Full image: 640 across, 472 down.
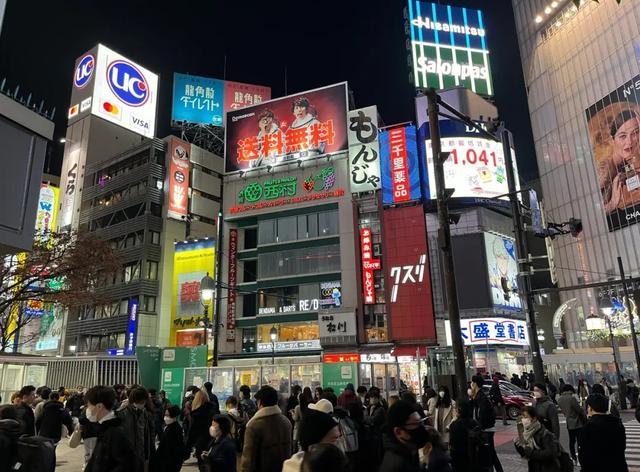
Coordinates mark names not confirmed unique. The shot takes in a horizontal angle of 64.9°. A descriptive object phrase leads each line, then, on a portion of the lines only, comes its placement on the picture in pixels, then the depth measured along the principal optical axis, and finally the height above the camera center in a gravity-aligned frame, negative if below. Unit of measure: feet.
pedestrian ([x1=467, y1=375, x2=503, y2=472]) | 30.58 -2.99
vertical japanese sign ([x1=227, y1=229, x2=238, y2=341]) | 139.44 +24.13
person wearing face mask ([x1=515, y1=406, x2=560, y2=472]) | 19.89 -3.31
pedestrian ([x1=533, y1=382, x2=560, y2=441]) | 27.43 -2.71
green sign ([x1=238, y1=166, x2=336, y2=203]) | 143.64 +51.86
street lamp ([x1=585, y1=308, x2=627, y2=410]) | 83.20 -5.04
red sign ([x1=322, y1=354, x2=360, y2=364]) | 120.67 +2.36
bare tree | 48.98 +11.38
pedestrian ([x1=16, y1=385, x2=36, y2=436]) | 25.47 -1.54
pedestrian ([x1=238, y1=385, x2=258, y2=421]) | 36.27 -2.37
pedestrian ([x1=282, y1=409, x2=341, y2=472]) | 11.11 -1.38
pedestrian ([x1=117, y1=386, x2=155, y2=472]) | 18.30 -1.77
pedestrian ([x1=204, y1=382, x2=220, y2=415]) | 39.15 -1.67
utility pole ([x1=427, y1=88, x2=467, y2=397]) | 33.14 +8.48
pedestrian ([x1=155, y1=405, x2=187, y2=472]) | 20.49 -3.11
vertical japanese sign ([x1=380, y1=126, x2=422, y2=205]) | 130.93 +50.40
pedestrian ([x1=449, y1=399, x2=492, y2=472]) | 21.98 -3.50
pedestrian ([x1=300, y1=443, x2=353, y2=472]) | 9.80 -1.75
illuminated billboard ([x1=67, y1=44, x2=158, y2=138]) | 186.29 +105.59
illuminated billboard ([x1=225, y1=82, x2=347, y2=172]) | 147.84 +71.25
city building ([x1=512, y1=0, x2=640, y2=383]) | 191.31 +91.78
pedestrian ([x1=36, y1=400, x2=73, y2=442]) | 30.14 -2.57
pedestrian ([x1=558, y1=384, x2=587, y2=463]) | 31.89 -3.08
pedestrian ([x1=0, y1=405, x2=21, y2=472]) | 13.56 -1.71
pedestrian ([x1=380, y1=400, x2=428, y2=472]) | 11.08 -1.52
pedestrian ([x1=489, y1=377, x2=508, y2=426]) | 61.16 -4.03
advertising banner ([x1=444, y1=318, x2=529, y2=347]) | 129.59 +7.78
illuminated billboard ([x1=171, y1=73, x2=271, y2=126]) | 199.72 +108.53
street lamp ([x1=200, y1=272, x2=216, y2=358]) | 59.88 +9.86
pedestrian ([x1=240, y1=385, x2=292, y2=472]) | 15.89 -2.18
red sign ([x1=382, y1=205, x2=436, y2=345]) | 122.83 +21.76
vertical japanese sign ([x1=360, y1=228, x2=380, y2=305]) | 127.54 +24.78
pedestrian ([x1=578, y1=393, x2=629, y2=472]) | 17.61 -2.93
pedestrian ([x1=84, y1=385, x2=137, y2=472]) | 14.21 -2.10
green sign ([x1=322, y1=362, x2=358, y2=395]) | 59.93 -0.74
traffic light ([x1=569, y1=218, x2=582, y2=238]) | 45.50 +11.82
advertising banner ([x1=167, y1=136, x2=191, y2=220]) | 169.99 +64.17
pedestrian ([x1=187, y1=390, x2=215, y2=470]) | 26.66 -2.68
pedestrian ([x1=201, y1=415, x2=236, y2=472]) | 18.47 -2.82
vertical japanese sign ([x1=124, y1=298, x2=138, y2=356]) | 152.05 +12.17
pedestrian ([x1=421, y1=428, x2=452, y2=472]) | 14.42 -2.59
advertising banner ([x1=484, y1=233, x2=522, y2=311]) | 137.39 +26.60
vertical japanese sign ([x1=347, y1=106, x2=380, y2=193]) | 137.59 +58.68
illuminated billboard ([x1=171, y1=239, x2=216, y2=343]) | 157.58 +29.16
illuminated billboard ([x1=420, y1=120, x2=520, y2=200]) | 142.20 +55.13
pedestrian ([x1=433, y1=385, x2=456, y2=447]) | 30.19 -2.87
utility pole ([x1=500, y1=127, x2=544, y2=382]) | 42.41 +7.15
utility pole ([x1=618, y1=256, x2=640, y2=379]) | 83.00 +3.90
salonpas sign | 175.22 +109.58
